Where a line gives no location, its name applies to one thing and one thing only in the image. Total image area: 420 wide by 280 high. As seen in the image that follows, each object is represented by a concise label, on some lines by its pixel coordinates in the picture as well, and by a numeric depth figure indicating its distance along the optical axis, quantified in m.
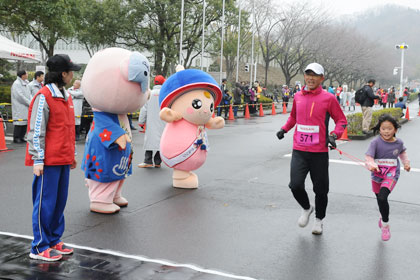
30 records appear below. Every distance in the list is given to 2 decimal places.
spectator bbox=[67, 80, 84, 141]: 13.17
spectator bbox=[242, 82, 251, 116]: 26.64
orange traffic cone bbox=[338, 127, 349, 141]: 15.60
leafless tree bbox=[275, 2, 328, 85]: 43.62
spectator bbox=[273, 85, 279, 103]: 43.61
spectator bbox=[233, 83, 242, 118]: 24.92
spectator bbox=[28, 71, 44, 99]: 12.14
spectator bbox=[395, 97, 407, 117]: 23.66
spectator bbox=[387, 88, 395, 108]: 36.31
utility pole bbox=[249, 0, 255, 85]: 41.92
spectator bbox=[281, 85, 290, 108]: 35.21
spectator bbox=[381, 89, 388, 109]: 36.31
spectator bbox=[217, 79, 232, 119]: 23.16
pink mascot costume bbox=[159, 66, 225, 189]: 7.60
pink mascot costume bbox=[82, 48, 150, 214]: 6.12
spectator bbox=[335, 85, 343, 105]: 37.89
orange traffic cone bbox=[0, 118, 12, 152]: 11.43
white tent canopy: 16.69
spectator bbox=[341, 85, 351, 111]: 35.75
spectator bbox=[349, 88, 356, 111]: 36.03
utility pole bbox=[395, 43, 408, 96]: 29.62
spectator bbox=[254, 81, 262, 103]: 29.09
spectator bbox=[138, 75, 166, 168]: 9.45
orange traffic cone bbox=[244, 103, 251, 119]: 24.78
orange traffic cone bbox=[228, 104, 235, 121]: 22.86
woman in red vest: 4.50
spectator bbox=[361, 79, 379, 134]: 15.77
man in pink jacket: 5.47
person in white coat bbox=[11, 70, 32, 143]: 12.60
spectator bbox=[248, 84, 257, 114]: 26.86
